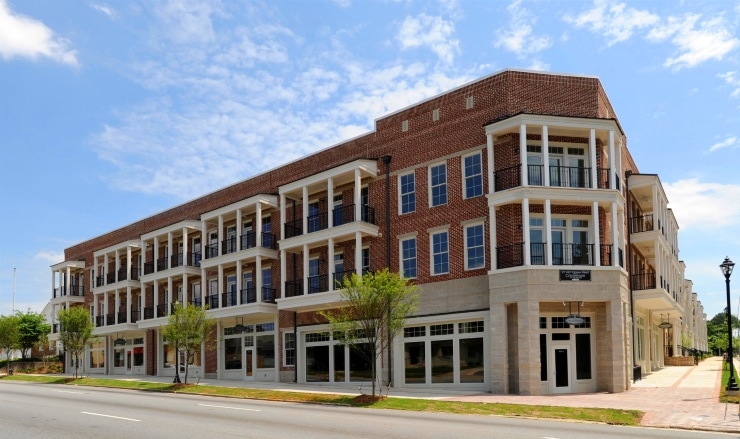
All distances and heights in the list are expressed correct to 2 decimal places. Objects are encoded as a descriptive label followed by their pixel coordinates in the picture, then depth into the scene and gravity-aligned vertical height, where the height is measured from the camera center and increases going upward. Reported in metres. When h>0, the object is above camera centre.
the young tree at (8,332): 56.22 -3.53
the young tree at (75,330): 44.44 -2.69
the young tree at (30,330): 66.94 -4.07
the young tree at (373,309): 24.75 -0.93
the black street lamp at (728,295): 23.34 -0.59
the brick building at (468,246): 27.11 +1.63
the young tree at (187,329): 34.72 -2.13
